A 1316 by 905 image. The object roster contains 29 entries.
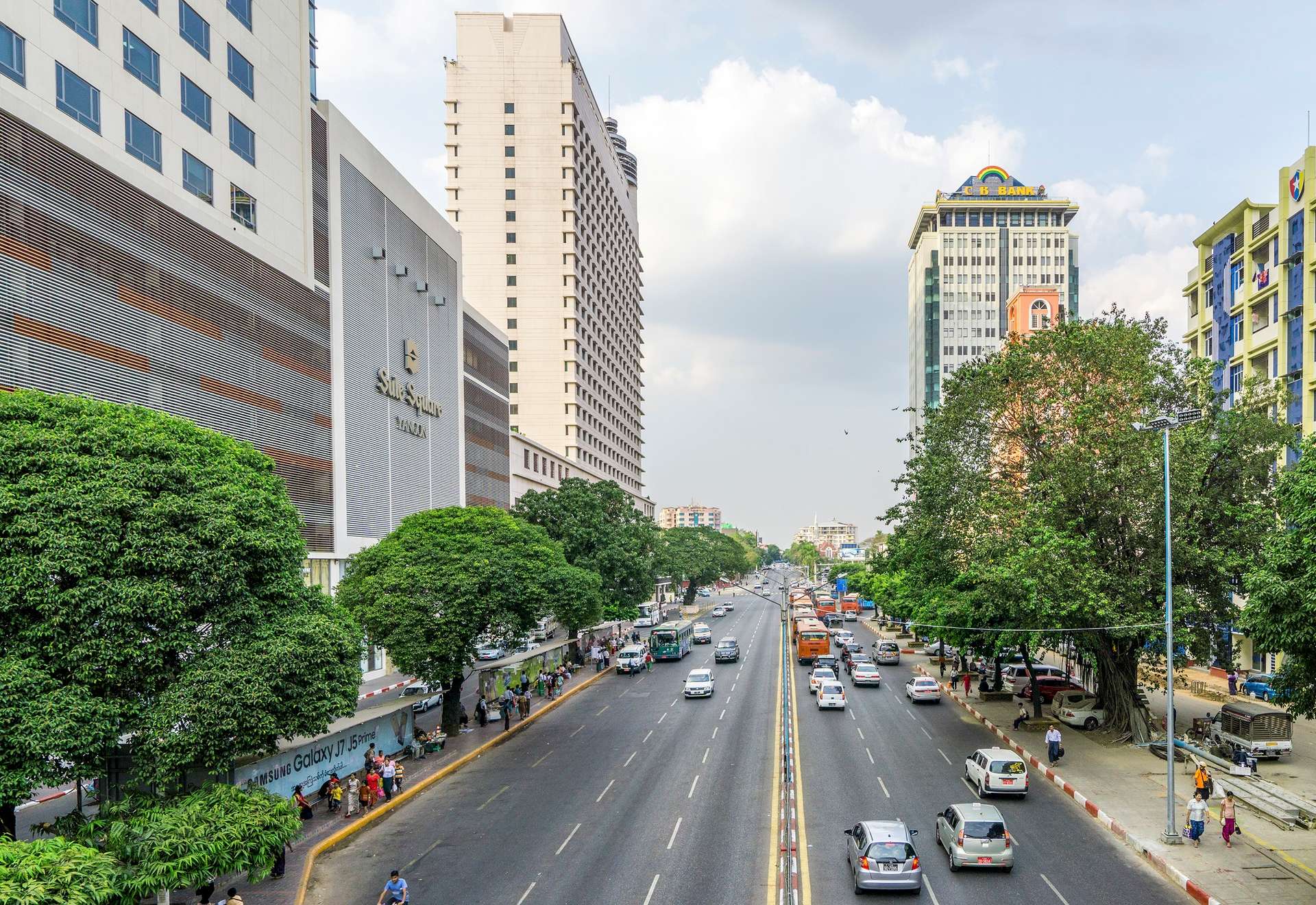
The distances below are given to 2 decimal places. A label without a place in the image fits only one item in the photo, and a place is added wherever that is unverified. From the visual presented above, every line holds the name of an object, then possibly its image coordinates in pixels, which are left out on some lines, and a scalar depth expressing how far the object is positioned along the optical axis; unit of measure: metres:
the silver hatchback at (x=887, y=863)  18.34
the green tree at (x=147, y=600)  16.31
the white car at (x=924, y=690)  46.00
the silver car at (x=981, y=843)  19.92
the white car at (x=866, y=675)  51.97
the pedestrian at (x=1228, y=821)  21.66
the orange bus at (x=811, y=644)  62.56
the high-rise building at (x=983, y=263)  162.88
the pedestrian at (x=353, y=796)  25.20
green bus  65.94
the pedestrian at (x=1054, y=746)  30.33
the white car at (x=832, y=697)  43.22
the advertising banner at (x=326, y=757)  24.11
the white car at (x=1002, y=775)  26.36
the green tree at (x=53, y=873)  12.11
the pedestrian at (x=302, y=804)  24.41
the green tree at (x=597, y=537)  61.09
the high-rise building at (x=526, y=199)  108.81
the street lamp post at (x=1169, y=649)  21.88
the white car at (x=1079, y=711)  37.25
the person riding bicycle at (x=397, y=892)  17.61
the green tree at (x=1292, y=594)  17.58
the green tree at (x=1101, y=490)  30.33
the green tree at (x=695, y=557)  117.69
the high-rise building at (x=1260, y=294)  44.88
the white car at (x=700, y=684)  47.25
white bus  95.25
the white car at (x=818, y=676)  46.80
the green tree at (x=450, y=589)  32.66
